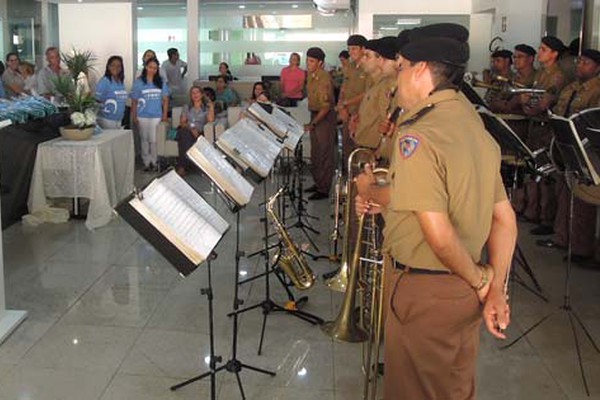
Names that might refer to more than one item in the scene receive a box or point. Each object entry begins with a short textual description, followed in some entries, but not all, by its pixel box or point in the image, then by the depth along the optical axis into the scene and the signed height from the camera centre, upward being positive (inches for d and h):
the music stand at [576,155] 128.7 -13.1
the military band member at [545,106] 216.7 -6.3
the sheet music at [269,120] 166.2 -9.1
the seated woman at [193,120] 331.3 -18.7
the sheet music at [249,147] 131.3 -12.7
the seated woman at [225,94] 378.0 -6.8
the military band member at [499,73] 248.0 +4.9
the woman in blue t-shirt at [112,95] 315.2 -6.9
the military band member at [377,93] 169.9 -2.3
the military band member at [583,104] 197.6 -4.9
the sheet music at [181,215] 91.0 -18.0
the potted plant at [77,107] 238.7 -9.8
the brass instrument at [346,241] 145.9 -33.7
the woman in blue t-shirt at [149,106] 342.3 -12.6
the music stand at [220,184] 108.9 -16.8
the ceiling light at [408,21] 425.4 +38.5
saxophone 151.3 -40.1
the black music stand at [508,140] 145.8 -11.4
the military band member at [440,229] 71.8 -15.8
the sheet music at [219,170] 109.1 -14.3
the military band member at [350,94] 245.4 -3.9
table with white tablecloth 231.0 -32.3
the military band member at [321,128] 277.7 -18.6
